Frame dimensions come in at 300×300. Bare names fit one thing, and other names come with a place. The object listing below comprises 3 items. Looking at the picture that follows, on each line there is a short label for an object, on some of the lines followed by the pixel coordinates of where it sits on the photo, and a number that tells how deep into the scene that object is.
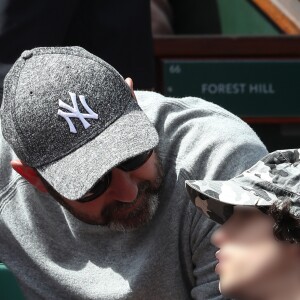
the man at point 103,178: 5.40
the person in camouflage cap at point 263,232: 4.32
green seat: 6.05
